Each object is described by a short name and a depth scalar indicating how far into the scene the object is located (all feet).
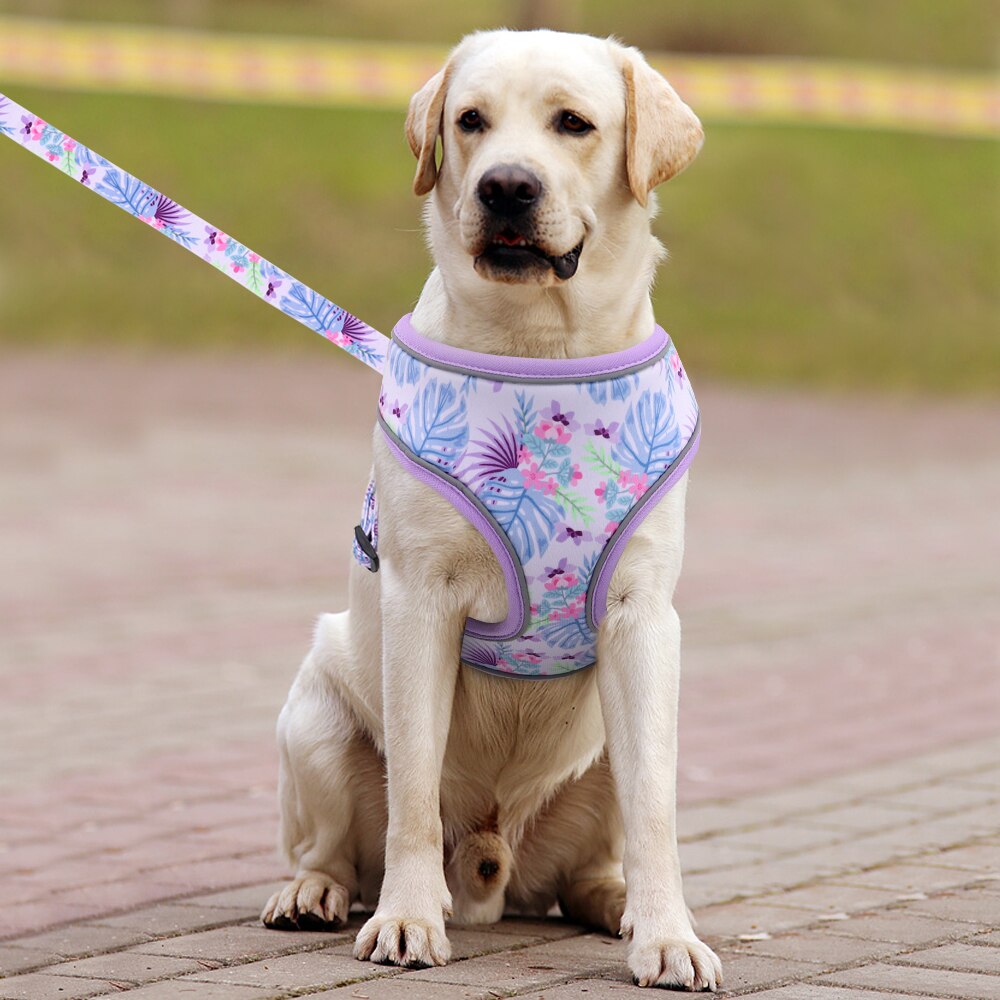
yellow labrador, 23.07
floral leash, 28.09
